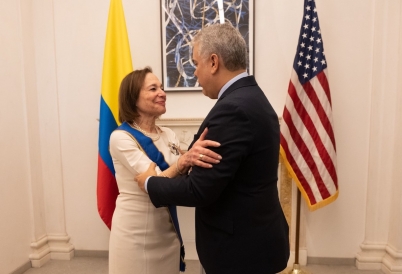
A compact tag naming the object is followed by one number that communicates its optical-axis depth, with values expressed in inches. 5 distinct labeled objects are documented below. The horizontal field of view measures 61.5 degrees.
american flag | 104.0
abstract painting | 113.9
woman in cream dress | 67.6
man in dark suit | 46.9
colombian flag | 104.0
